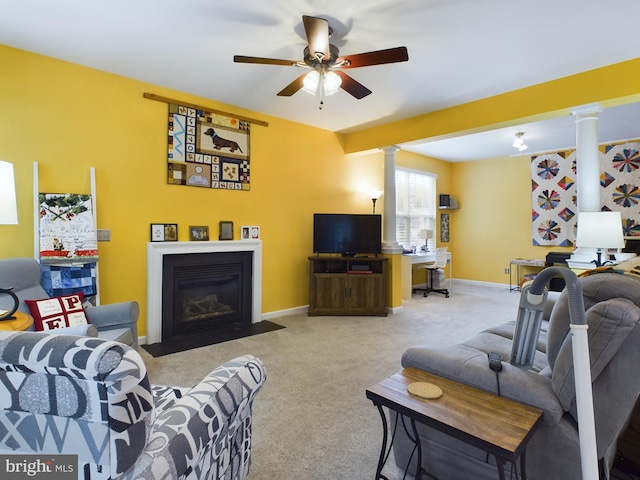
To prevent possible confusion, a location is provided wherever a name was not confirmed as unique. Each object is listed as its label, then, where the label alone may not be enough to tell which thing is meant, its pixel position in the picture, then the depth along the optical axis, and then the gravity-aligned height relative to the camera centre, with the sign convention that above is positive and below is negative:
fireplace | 3.49 -0.56
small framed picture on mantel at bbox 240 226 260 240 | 4.19 +0.02
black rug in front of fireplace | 3.32 -1.15
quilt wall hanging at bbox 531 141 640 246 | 5.51 +0.81
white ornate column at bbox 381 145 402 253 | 5.00 +0.41
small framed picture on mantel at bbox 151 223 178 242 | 3.53 +0.03
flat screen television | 4.77 +0.02
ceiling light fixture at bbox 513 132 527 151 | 5.14 +1.47
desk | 5.81 -0.62
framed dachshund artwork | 3.64 +1.00
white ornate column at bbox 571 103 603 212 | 3.17 +0.75
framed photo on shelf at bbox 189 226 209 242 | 3.79 +0.02
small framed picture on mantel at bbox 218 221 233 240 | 4.01 +0.05
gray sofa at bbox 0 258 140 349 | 2.41 -0.56
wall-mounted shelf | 7.36 +0.73
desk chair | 6.28 -0.56
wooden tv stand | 4.70 -0.80
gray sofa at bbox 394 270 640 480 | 1.18 -0.59
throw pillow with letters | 2.33 -0.57
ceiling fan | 2.14 +1.27
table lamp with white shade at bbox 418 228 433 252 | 6.64 +0.01
